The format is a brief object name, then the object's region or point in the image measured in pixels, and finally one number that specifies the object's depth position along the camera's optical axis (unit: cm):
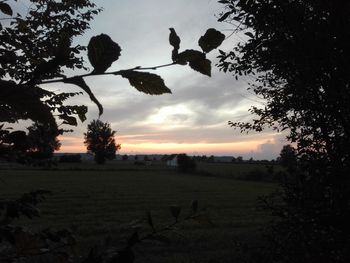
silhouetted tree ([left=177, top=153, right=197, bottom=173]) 7906
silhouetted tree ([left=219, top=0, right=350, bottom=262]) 387
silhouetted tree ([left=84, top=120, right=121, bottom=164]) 9482
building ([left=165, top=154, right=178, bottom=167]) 12106
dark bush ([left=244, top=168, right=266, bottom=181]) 5476
